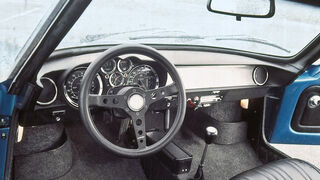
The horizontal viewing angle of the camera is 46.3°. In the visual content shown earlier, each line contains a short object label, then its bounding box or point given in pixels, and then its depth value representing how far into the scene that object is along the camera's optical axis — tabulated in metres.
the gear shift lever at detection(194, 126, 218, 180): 2.65
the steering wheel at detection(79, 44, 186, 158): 1.79
